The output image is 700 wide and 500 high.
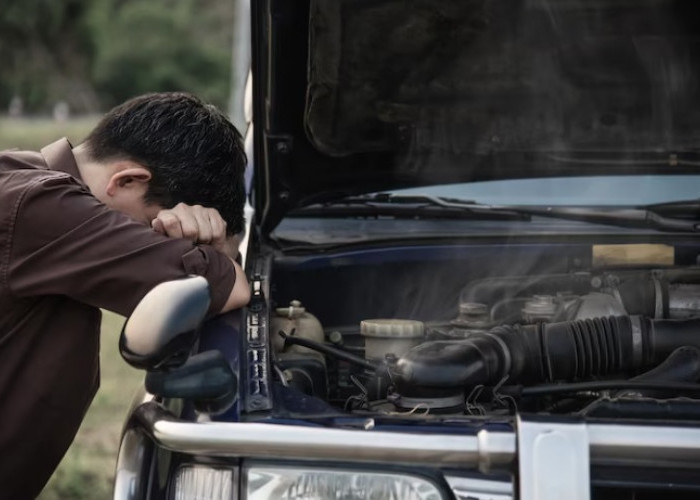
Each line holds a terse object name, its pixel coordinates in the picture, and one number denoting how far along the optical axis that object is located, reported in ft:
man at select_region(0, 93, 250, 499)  8.63
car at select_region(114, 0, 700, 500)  8.11
